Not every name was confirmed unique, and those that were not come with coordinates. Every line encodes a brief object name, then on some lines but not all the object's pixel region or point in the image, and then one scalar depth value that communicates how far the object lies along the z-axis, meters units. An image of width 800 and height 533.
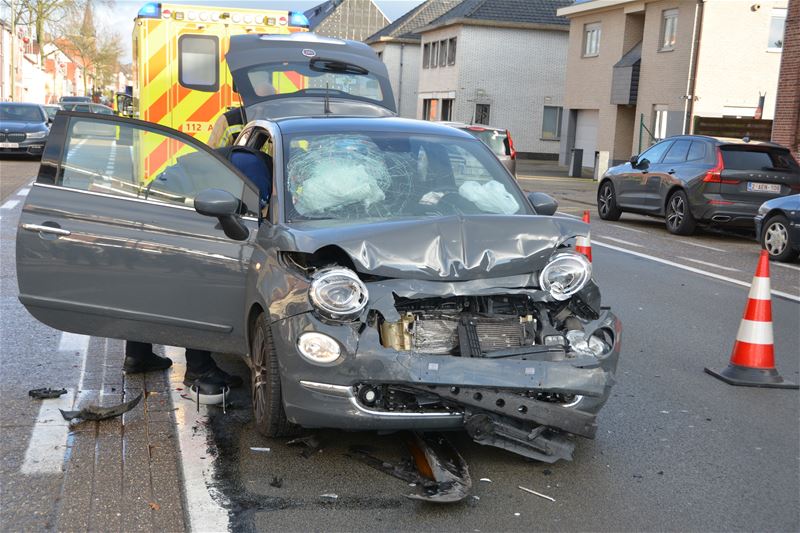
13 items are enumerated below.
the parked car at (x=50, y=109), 36.03
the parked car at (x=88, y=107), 39.10
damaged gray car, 4.53
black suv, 15.82
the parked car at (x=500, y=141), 20.69
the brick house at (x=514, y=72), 48.56
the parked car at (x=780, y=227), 13.21
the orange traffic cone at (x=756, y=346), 6.69
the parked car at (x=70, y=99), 54.08
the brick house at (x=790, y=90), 22.05
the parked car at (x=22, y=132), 28.08
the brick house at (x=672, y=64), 30.62
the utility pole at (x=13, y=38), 62.03
